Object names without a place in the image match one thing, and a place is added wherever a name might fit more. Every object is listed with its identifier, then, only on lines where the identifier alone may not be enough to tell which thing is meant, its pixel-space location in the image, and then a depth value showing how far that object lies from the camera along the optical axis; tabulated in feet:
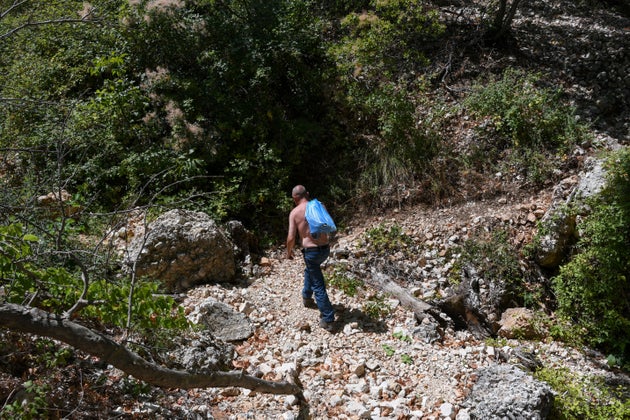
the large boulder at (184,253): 18.71
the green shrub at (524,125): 23.81
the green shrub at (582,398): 14.06
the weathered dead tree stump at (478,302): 18.48
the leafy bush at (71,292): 10.81
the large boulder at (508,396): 12.58
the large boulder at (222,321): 16.19
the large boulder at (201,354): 13.65
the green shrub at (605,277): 18.62
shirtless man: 16.83
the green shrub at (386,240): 21.89
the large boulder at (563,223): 20.61
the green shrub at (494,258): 20.51
